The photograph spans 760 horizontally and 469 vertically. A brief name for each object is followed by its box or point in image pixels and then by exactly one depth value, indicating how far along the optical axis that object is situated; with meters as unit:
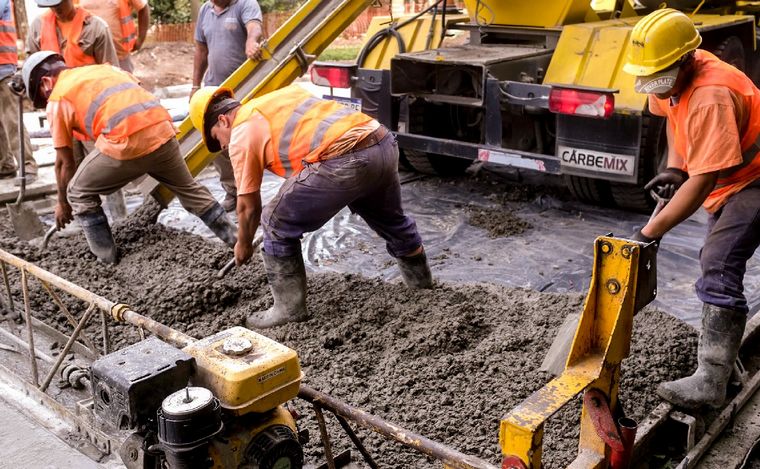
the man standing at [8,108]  6.73
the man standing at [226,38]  6.26
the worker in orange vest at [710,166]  3.06
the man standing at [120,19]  7.17
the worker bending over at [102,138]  4.73
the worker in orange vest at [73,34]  5.85
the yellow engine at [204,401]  2.27
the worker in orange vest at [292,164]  3.91
